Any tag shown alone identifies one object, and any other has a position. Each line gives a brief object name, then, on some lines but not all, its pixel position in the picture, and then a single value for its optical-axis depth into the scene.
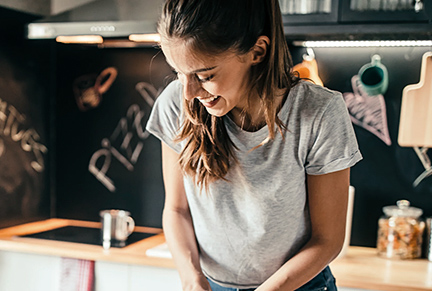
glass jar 1.70
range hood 1.68
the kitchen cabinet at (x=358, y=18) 1.49
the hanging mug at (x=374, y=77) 1.78
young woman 0.87
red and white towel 1.66
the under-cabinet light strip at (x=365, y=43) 1.75
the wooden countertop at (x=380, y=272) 1.41
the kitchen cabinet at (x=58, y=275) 1.60
